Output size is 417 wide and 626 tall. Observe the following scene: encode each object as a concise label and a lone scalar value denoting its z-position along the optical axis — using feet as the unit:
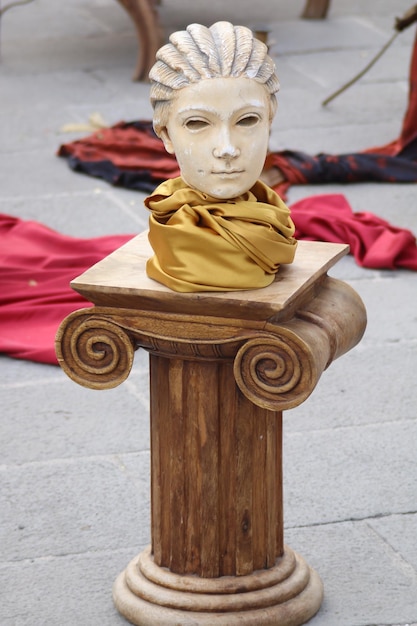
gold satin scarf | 14.04
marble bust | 13.72
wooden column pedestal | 13.91
